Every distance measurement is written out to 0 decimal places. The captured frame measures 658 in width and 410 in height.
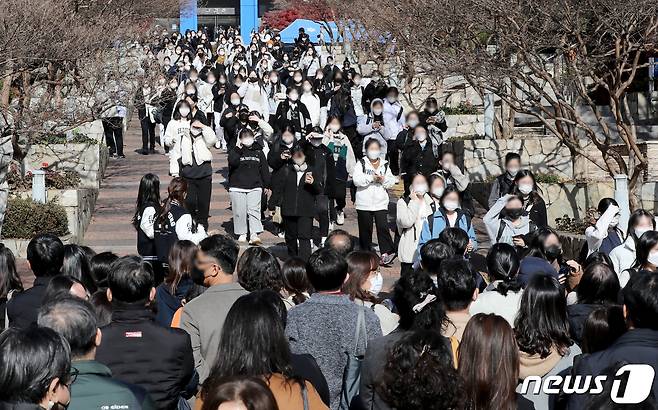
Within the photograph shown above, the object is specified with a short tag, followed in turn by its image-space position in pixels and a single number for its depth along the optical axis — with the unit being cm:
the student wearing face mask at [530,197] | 1195
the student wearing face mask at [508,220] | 1148
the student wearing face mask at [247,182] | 1506
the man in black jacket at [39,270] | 716
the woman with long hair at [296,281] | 770
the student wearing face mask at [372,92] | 2135
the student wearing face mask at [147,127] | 2234
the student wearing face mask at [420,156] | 1559
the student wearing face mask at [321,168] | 1437
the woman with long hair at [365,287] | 718
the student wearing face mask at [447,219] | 1133
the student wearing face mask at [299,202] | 1395
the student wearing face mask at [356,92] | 2362
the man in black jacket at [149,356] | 572
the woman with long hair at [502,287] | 732
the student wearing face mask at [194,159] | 1545
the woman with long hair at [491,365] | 525
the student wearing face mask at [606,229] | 1082
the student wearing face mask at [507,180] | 1305
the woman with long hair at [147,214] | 1111
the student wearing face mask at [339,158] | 1591
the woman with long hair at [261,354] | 504
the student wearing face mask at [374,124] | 1858
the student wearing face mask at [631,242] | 985
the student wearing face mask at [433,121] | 1720
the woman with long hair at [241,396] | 409
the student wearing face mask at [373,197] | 1382
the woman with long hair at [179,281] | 790
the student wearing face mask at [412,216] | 1208
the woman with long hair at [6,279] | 753
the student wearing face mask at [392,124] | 1900
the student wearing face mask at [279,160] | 1434
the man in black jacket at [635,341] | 520
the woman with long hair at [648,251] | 859
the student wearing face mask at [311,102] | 2114
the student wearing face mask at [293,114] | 1955
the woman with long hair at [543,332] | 594
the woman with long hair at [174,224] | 1095
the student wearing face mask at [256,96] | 2286
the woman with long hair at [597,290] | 706
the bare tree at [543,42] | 1438
